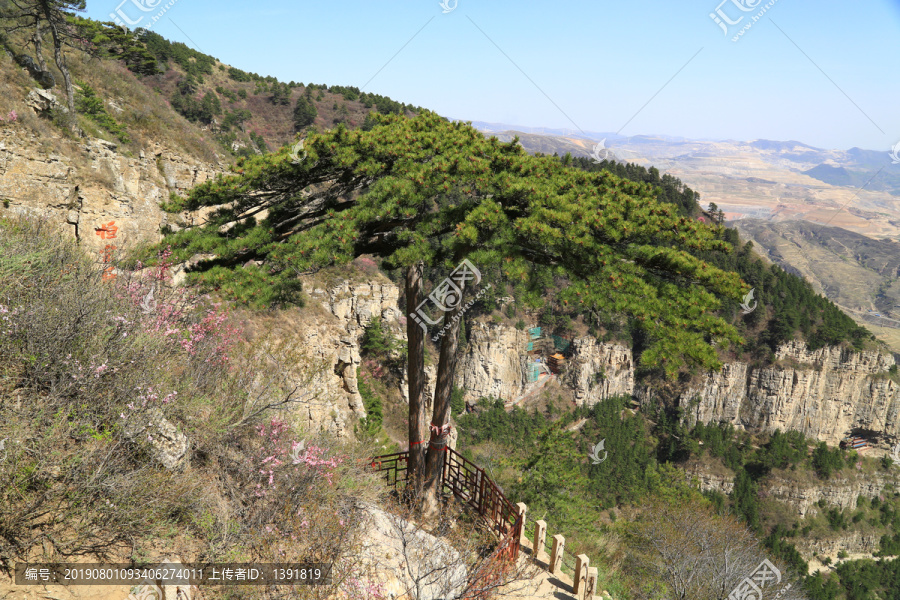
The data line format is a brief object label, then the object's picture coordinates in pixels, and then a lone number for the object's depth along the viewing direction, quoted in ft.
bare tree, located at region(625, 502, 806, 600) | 33.88
